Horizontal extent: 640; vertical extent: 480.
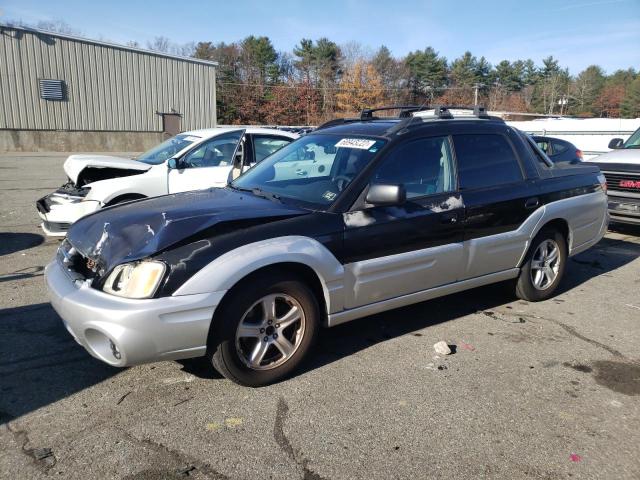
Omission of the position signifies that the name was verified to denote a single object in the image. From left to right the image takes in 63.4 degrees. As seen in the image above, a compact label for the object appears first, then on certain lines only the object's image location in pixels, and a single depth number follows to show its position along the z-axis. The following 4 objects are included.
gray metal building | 29.19
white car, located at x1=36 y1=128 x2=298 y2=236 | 6.89
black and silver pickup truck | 3.14
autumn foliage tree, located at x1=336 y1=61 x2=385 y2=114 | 62.88
